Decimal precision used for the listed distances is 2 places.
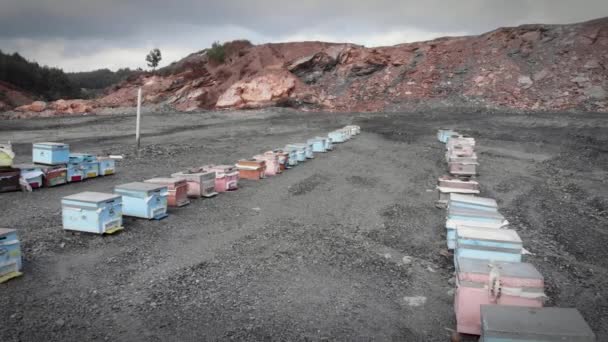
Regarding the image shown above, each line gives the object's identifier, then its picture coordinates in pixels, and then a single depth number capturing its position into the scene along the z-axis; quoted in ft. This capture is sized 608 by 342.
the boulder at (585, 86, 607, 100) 100.14
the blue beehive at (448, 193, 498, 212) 25.84
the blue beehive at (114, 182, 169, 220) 27.76
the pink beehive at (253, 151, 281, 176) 45.52
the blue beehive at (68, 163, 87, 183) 37.88
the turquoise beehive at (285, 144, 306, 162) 51.85
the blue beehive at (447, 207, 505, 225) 23.63
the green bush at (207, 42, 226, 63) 156.87
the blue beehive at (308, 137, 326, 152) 59.38
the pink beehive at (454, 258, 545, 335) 15.61
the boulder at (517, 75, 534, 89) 112.57
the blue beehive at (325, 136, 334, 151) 62.26
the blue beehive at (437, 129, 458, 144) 69.27
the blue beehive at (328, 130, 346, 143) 68.50
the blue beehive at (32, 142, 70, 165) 35.53
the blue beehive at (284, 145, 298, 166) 50.08
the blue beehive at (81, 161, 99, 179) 39.52
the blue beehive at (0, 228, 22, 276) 18.58
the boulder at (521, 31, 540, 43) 125.59
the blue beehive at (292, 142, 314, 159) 53.31
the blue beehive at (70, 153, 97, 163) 38.40
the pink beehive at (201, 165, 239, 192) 37.40
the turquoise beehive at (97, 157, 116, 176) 41.26
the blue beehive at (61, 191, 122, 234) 24.45
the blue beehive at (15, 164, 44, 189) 34.60
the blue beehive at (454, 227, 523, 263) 18.57
